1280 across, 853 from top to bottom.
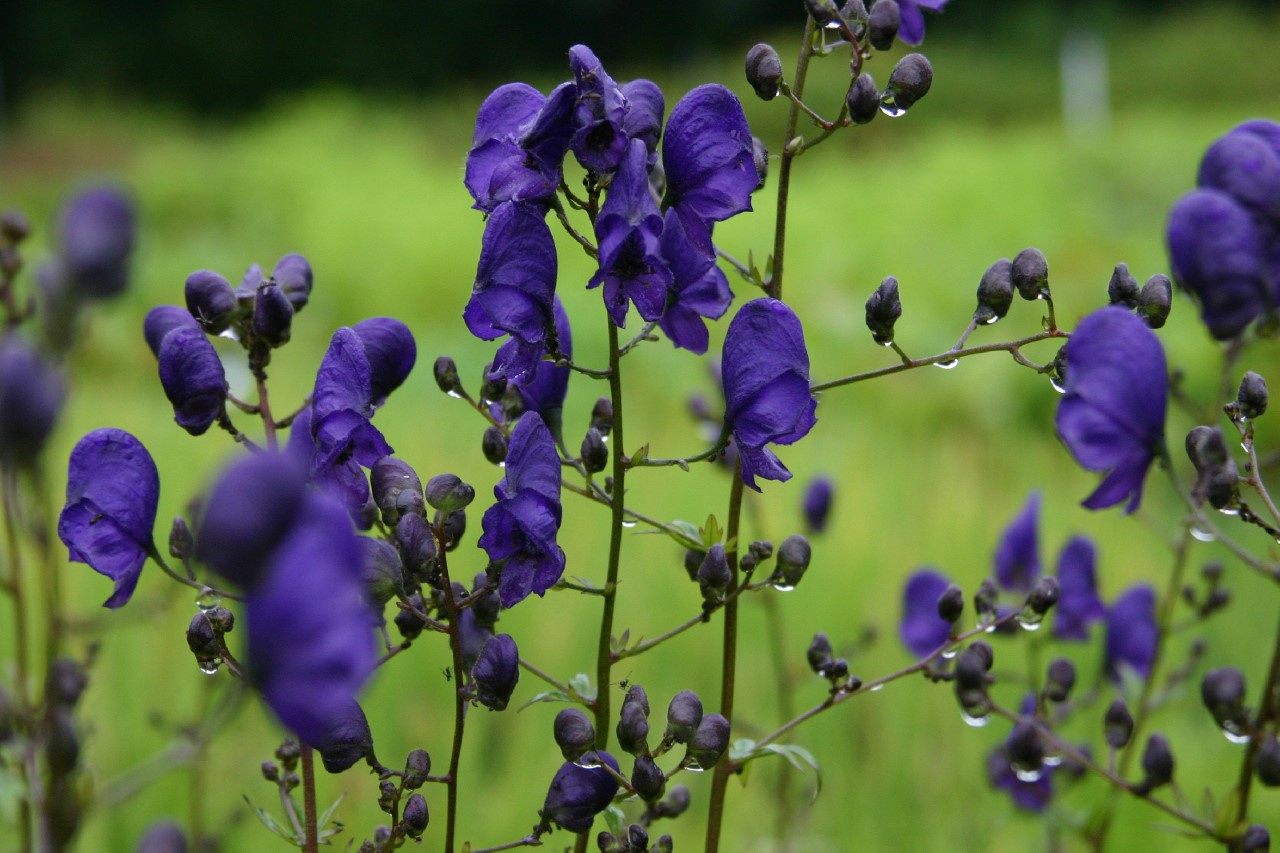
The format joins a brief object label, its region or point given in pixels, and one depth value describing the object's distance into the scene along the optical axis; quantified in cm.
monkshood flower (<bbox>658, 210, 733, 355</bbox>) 71
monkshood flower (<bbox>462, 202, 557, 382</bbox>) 69
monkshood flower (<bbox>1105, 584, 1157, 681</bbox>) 87
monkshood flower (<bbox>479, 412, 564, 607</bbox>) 69
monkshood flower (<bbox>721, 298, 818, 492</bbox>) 70
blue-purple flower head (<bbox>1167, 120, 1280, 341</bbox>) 69
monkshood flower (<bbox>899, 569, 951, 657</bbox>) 87
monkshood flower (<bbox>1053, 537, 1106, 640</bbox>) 87
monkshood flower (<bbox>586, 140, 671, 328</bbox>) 68
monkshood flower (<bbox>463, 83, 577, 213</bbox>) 68
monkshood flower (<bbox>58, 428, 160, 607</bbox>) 71
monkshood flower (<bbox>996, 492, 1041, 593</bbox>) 86
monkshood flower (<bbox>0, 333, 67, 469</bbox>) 65
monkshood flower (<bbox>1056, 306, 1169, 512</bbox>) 69
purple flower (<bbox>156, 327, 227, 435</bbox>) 70
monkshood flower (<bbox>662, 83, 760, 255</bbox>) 70
